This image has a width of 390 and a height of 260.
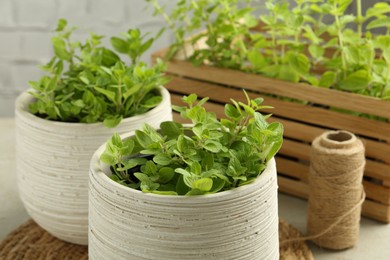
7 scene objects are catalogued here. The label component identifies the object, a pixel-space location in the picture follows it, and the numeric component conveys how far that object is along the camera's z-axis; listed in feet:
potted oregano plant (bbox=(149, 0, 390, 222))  3.08
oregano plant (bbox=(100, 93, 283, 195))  2.45
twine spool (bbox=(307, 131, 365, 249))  2.94
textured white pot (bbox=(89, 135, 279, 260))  2.37
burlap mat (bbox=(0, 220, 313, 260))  2.96
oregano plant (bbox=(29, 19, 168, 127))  2.83
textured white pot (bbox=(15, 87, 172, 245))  2.78
